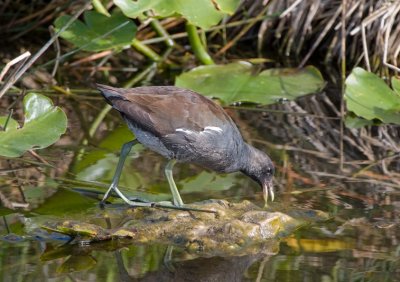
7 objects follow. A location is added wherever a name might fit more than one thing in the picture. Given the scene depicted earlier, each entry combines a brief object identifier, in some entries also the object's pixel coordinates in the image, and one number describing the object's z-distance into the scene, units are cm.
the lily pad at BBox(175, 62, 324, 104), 987
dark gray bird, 698
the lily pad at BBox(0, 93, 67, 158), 721
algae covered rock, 633
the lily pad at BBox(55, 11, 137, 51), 973
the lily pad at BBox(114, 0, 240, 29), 880
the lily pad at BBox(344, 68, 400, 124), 937
